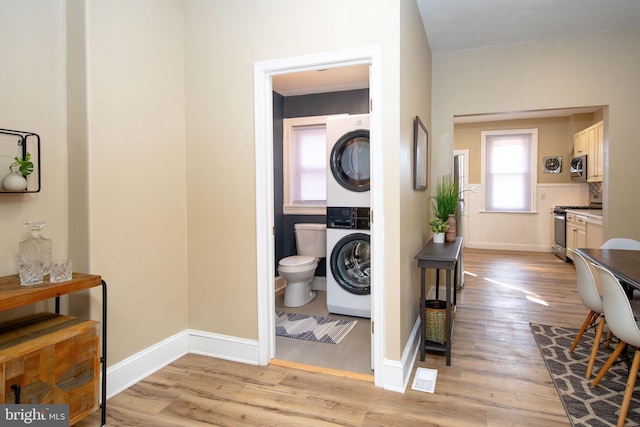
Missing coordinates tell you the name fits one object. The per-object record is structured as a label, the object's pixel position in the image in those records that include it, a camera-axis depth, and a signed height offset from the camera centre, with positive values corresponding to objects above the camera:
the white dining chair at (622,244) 3.07 -0.33
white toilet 3.94 -0.61
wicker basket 2.79 -0.89
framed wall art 2.87 +0.42
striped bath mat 3.16 -1.10
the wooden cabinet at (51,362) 1.53 -0.68
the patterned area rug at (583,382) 2.02 -1.12
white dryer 3.62 +0.44
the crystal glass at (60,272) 1.80 -0.32
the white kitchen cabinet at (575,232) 5.56 -0.42
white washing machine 3.62 -0.56
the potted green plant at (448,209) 3.58 -0.04
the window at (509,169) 7.62 +0.74
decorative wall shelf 1.86 +0.29
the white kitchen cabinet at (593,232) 4.93 -0.37
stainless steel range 6.52 -0.46
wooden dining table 2.10 -0.37
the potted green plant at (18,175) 1.81 +0.16
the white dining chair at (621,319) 1.90 -0.60
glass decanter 1.73 -0.24
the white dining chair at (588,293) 2.44 -0.59
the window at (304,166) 4.66 +0.51
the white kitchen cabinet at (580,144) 6.30 +1.07
